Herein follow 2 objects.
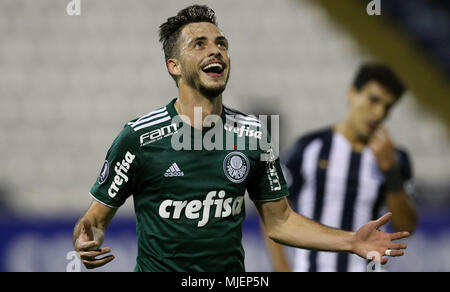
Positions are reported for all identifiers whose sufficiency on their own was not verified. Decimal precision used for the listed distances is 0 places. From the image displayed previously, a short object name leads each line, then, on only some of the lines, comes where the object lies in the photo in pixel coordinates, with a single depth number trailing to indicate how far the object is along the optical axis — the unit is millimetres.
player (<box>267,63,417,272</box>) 10531
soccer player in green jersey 6637
